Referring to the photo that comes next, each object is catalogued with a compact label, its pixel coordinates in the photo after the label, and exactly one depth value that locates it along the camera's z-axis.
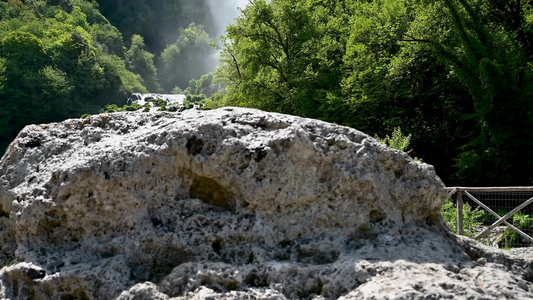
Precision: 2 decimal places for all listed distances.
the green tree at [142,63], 138.75
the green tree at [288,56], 23.48
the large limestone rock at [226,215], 3.16
